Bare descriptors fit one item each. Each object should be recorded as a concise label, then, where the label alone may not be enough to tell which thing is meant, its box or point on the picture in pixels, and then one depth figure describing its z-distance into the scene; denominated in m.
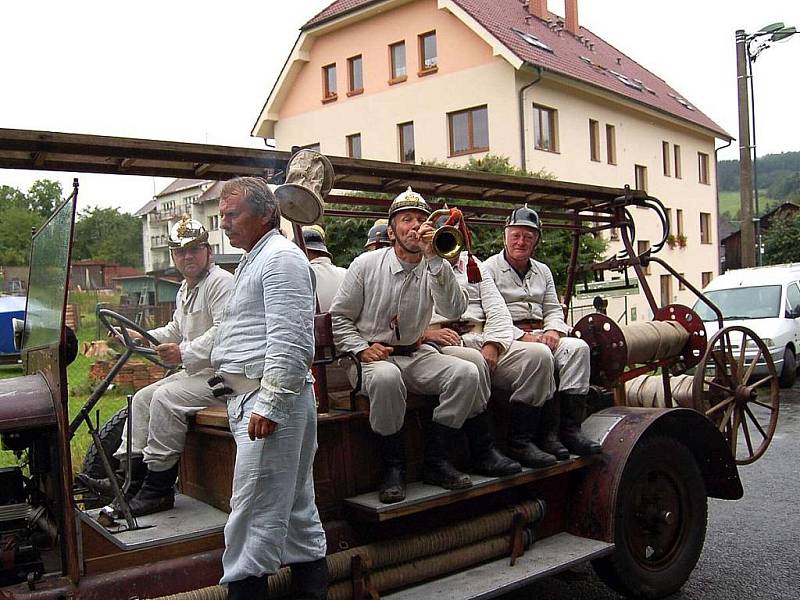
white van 13.05
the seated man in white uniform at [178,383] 3.64
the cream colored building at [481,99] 22.00
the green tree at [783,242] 28.41
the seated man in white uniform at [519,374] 4.23
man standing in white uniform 2.99
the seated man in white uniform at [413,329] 3.82
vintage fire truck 3.03
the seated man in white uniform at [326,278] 4.97
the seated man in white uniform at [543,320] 4.45
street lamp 15.99
